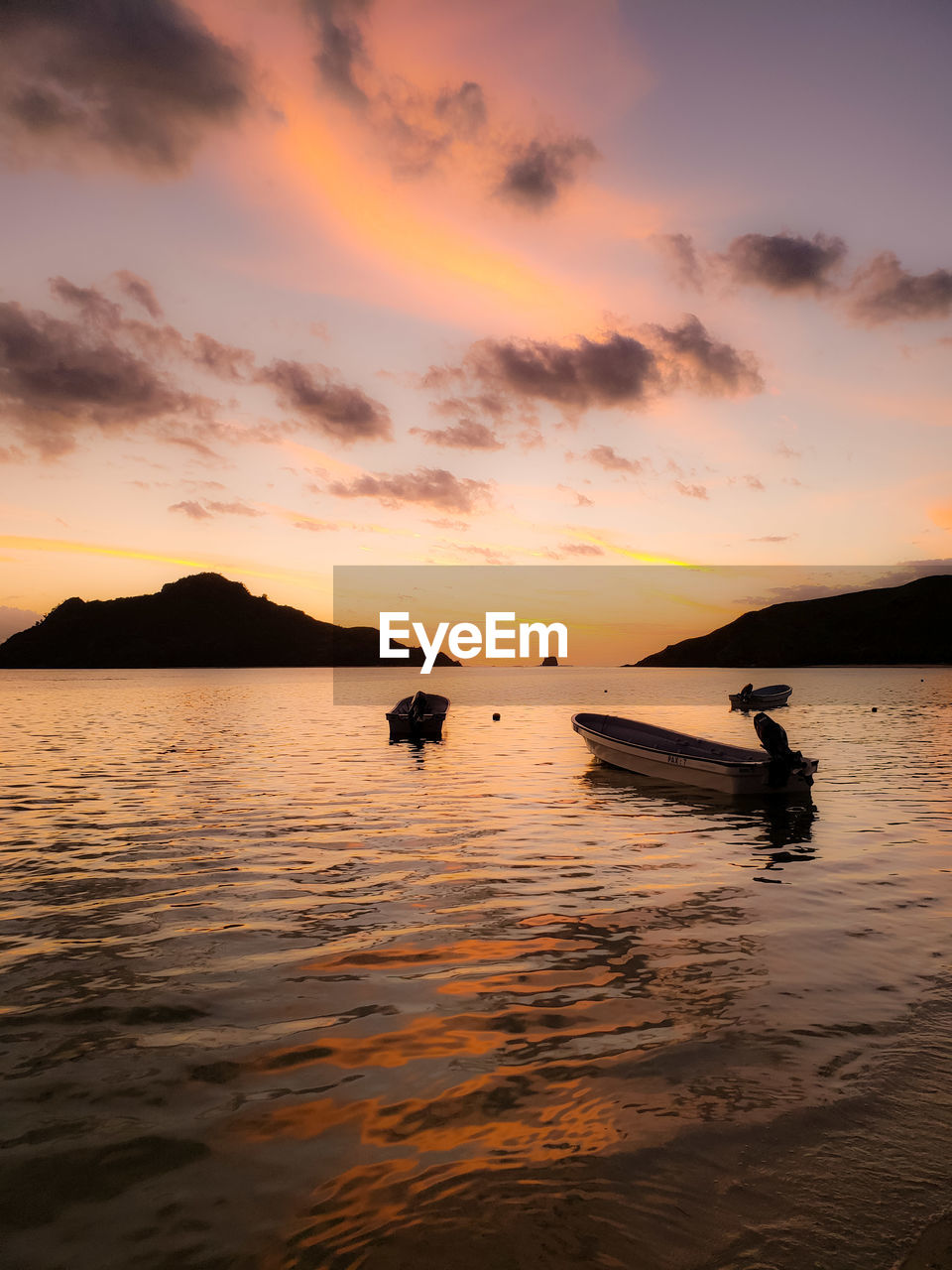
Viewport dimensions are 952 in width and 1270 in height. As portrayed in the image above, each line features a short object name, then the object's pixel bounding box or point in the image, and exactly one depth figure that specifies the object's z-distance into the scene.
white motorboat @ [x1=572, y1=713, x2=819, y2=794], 23.08
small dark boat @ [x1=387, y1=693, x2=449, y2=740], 44.00
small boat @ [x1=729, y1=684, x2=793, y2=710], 73.31
